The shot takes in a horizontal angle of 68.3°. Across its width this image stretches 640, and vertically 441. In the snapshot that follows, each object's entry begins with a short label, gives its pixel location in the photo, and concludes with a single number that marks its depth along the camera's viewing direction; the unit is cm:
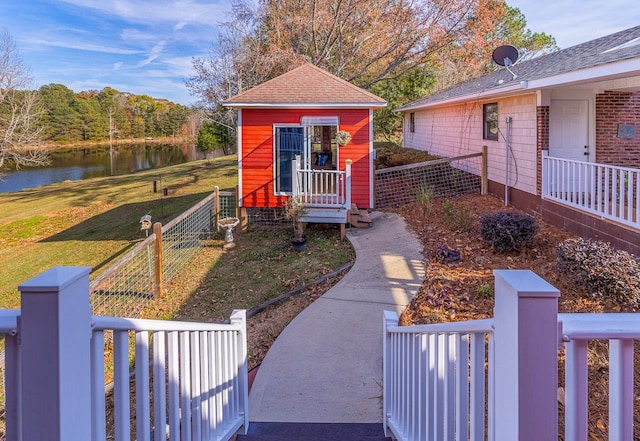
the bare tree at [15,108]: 2034
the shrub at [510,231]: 723
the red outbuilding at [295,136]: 1112
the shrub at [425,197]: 1114
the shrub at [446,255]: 741
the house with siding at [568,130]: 748
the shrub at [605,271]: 505
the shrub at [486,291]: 571
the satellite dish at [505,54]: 1179
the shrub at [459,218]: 897
